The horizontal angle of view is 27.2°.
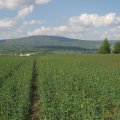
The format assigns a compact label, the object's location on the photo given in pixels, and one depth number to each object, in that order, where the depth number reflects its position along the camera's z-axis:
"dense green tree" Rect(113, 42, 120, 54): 69.06
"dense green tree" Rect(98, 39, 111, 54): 70.58
